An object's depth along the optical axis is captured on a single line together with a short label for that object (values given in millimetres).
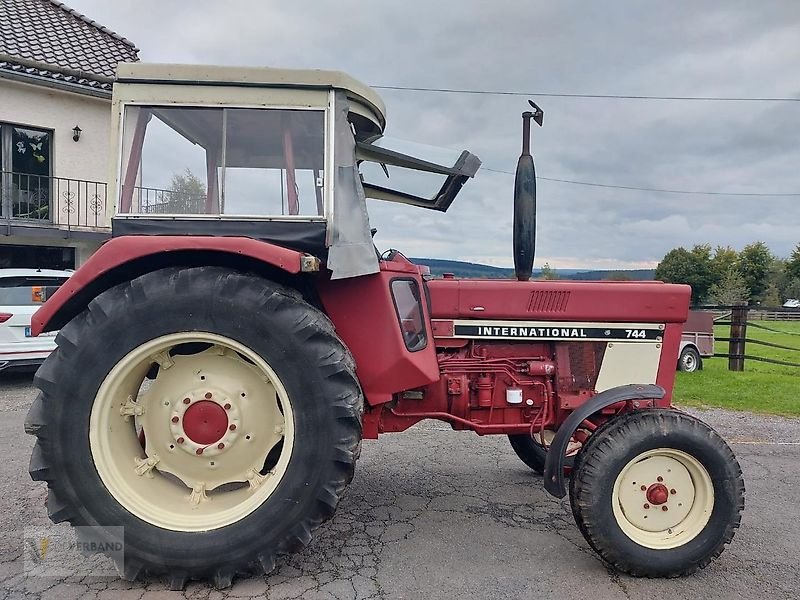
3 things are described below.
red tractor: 2633
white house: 10664
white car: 7344
